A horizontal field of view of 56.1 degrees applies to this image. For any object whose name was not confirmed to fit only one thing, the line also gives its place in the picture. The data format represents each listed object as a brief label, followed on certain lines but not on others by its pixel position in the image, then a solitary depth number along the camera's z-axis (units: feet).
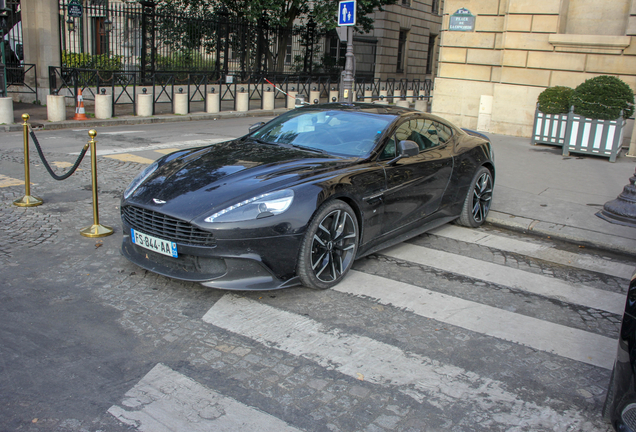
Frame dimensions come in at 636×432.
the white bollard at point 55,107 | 50.47
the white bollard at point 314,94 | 81.43
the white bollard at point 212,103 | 65.51
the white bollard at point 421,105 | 80.38
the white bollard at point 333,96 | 83.35
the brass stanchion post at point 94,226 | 19.98
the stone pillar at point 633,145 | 42.22
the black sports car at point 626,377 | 8.63
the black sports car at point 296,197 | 14.53
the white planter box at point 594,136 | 39.58
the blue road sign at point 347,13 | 43.98
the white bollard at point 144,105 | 57.41
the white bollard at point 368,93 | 89.56
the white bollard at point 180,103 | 61.67
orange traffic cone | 52.80
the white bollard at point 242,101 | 69.46
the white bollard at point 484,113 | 54.13
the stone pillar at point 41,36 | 61.67
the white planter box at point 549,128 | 44.27
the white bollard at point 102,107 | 54.60
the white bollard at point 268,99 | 73.26
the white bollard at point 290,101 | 80.29
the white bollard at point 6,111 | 46.42
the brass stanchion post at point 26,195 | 23.38
